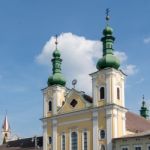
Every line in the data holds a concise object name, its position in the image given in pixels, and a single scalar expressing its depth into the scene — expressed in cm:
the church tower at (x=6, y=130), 10176
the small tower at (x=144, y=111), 7275
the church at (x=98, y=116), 4934
